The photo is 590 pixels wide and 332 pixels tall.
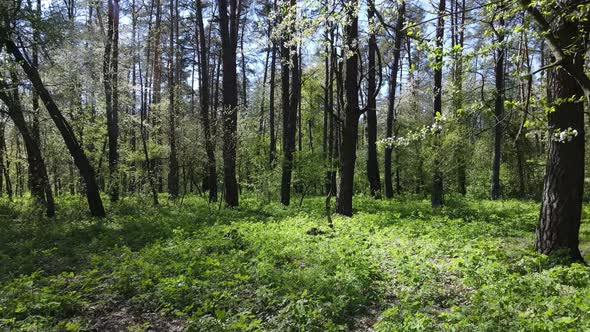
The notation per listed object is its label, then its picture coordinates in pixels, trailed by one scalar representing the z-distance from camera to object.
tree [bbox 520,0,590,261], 5.45
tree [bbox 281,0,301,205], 14.86
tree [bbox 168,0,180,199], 14.27
